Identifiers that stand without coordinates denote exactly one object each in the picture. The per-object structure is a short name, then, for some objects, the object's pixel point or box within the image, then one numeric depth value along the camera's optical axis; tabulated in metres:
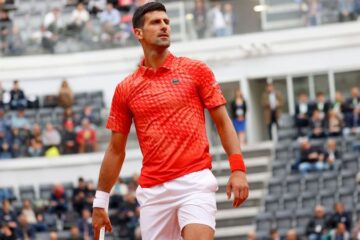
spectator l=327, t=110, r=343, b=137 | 30.67
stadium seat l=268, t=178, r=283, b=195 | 30.34
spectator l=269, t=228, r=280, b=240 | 26.59
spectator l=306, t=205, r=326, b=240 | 26.55
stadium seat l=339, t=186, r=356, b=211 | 28.30
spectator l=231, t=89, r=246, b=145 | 32.53
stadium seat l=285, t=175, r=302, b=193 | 29.72
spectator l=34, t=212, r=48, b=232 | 29.09
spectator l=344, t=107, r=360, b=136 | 30.86
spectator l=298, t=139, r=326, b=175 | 29.80
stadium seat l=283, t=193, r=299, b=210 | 29.02
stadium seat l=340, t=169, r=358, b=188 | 29.22
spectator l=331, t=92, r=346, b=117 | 31.02
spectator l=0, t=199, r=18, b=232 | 28.38
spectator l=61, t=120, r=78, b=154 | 32.53
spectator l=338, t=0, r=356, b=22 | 33.47
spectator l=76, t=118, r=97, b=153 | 32.47
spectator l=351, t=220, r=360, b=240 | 26.00
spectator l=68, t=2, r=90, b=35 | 34.09
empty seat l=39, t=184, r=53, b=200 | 31.17
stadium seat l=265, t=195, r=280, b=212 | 29.62
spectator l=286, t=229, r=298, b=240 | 26.09
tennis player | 10.36
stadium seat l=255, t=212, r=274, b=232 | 28.48
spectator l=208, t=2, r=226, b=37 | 34.12
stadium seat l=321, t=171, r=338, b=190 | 29.23
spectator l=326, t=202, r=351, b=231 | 26.55
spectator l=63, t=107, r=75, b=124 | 32.69
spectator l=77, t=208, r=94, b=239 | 27.86
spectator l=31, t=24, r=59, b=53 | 34.72
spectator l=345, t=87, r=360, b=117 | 31.14
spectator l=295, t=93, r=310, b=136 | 31.19
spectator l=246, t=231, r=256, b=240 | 26.86
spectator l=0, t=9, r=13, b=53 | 34.88
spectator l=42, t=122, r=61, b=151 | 32.41
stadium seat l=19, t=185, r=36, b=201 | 31.57
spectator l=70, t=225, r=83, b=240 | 27.70
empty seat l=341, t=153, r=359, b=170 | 29.65
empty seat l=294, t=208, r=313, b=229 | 27.78
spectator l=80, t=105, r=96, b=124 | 32.72
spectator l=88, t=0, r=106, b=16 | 35.13
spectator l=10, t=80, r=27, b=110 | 33.38
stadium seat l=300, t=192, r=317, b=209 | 28.79
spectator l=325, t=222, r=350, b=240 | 26.00
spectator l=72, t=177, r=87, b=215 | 29.31
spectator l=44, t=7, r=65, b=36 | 34.47
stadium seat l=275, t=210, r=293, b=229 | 28.07
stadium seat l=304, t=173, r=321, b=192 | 29.45
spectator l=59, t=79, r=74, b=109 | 33.50
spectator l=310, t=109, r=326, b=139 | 30.67
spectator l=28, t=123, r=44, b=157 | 32.44
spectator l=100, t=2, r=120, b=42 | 34.25
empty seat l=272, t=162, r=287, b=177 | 31.00
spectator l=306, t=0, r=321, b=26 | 33.69
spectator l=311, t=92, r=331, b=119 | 31.00
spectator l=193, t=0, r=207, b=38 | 34.06
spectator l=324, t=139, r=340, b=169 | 29.75
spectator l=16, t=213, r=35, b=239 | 28.44
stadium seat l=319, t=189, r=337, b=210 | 28.50
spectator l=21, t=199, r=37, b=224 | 29.22
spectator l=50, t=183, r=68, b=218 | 29.73
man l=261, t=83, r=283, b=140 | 33.19
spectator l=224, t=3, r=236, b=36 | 34.38
